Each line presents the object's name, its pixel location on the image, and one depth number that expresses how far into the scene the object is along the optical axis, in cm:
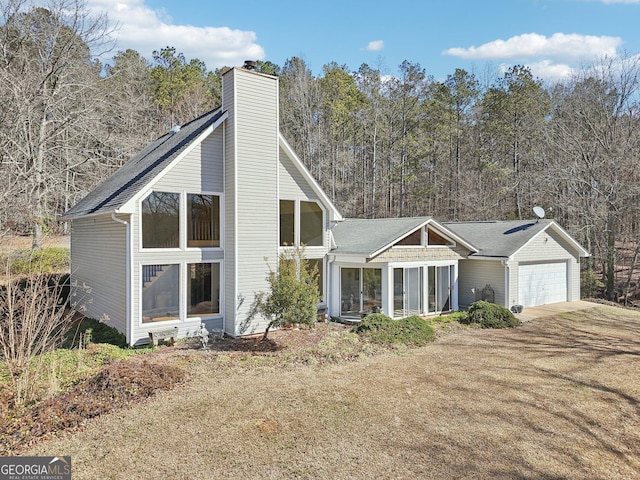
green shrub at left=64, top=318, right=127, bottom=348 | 1108
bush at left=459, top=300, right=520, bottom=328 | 1467
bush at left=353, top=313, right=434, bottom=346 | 1214
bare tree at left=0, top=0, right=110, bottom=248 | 1716
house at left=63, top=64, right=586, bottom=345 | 1118
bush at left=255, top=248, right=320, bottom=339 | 1071
